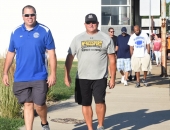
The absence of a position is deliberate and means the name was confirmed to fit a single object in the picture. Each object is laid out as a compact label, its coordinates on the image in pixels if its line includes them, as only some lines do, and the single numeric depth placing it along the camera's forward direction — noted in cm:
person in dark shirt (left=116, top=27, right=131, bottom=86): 1717
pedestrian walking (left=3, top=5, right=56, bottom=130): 778
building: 3519
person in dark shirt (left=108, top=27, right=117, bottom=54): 1799
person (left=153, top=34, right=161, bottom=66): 2891
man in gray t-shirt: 834
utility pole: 2038
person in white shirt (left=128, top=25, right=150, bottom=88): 1587
